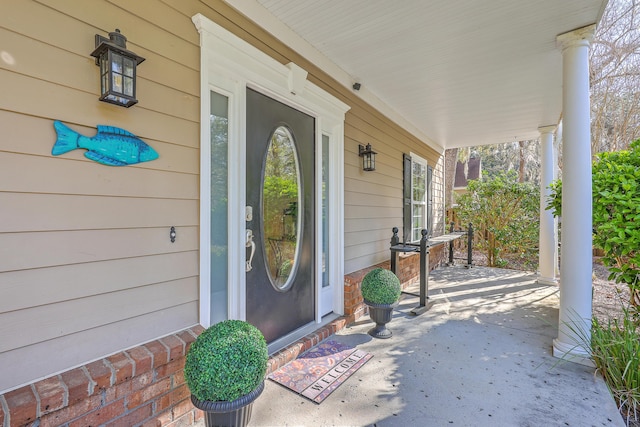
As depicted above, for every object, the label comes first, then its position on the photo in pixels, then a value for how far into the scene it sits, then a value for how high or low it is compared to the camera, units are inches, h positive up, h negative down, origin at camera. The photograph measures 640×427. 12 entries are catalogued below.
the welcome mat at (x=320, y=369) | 86.4 -47.3
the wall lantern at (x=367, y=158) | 151.6 +29.4
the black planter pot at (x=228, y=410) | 58.8 -37.4
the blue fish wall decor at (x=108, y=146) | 54.9 +14.1
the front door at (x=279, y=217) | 95.1 +0.3
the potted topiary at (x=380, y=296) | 118.0 -30.1
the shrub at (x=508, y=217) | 285.7 +0.6
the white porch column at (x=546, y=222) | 205.5 -3.0
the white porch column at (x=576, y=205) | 103.4 +4.2
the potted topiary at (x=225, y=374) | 58.6 -30.4
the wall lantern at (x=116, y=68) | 57.1 +28.6
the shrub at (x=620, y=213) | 100.4 +1.5
